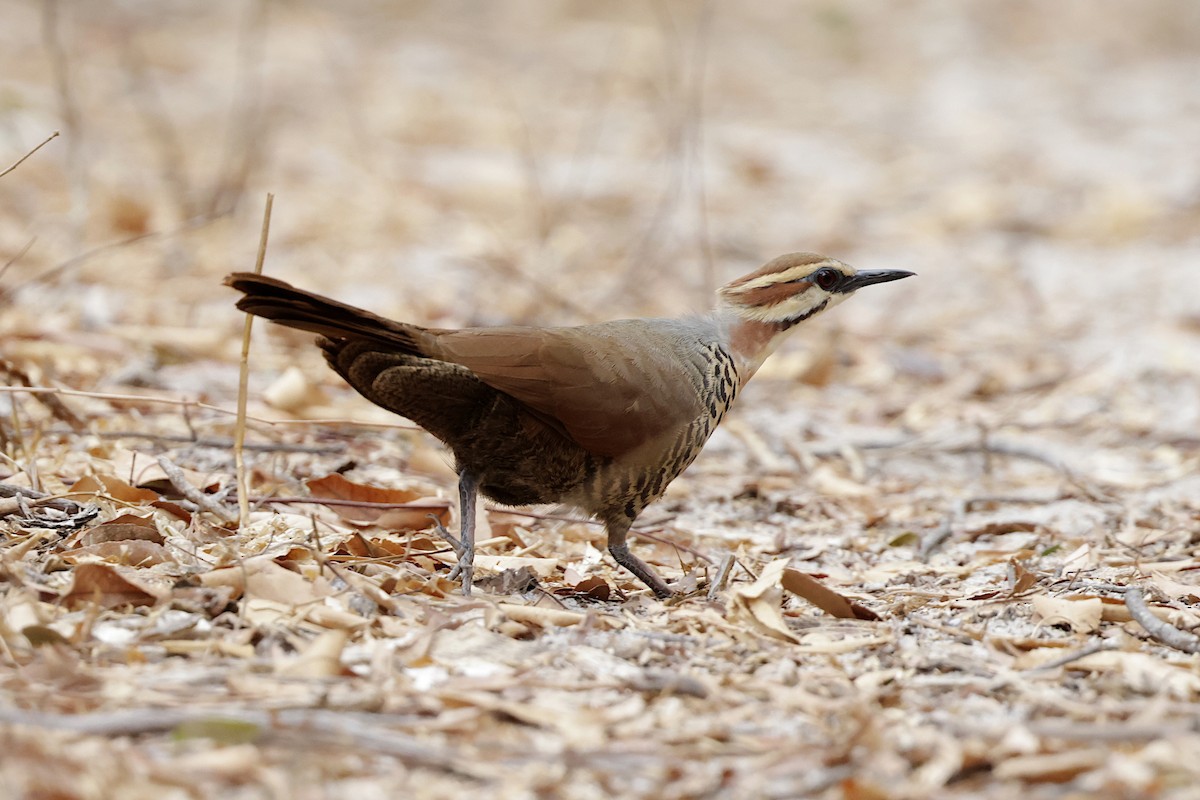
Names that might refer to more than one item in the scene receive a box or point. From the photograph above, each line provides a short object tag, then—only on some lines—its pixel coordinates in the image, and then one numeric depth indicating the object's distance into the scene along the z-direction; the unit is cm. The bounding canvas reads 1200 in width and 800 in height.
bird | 630
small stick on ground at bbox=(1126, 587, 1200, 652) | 578
